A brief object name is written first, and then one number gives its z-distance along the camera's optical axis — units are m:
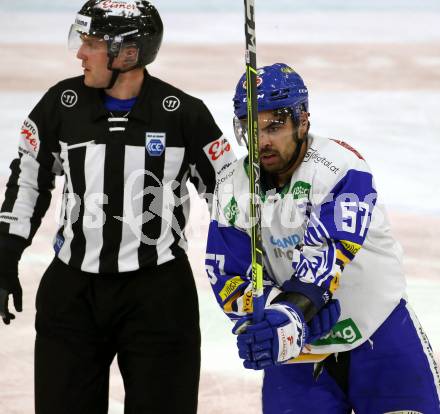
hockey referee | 7.26
